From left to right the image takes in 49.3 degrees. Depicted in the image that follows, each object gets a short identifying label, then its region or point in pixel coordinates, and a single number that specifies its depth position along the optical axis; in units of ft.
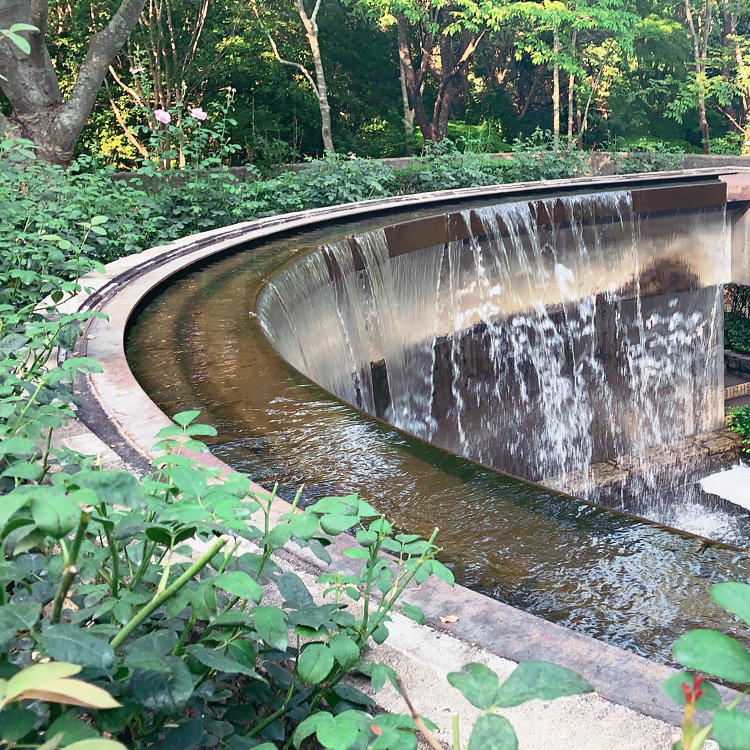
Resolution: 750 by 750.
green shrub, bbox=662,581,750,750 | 2.04
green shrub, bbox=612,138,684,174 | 43.93
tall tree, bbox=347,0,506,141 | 47.06
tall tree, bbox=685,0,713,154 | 59.82
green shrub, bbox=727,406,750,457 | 37.04
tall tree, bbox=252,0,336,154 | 42.63
